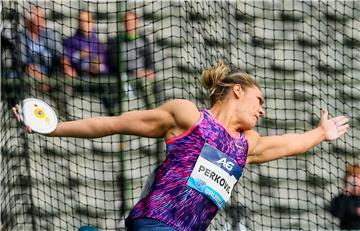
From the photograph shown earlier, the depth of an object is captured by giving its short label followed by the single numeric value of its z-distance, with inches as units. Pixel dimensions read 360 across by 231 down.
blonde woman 419.5
